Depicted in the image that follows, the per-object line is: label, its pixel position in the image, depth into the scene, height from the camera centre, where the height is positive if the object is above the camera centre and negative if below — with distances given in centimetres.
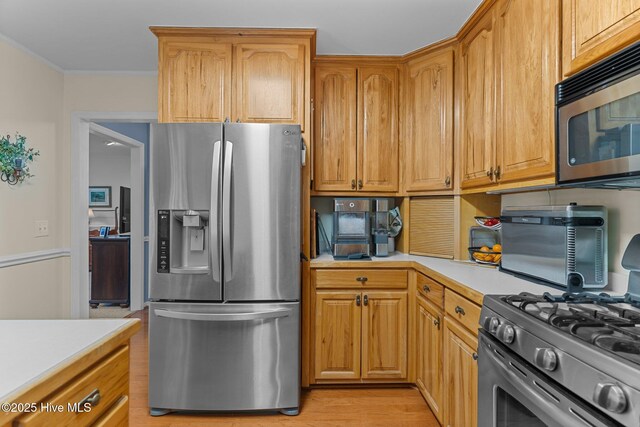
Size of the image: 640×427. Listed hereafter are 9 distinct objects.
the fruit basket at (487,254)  223 -25
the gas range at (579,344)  77 -33
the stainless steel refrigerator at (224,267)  217 -32
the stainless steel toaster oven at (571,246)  154 -14
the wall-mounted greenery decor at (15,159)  259 +38
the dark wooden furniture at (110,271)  476 -75
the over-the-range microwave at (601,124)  104 +28
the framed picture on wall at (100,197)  783 +32
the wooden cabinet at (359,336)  252 -83
